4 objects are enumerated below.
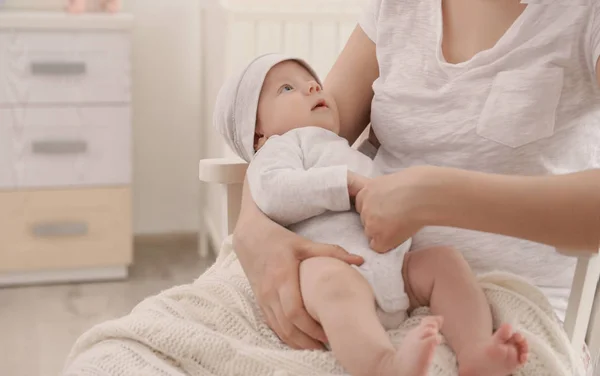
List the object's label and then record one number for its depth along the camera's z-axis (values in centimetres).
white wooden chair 88
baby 80
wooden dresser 242
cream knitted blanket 85
